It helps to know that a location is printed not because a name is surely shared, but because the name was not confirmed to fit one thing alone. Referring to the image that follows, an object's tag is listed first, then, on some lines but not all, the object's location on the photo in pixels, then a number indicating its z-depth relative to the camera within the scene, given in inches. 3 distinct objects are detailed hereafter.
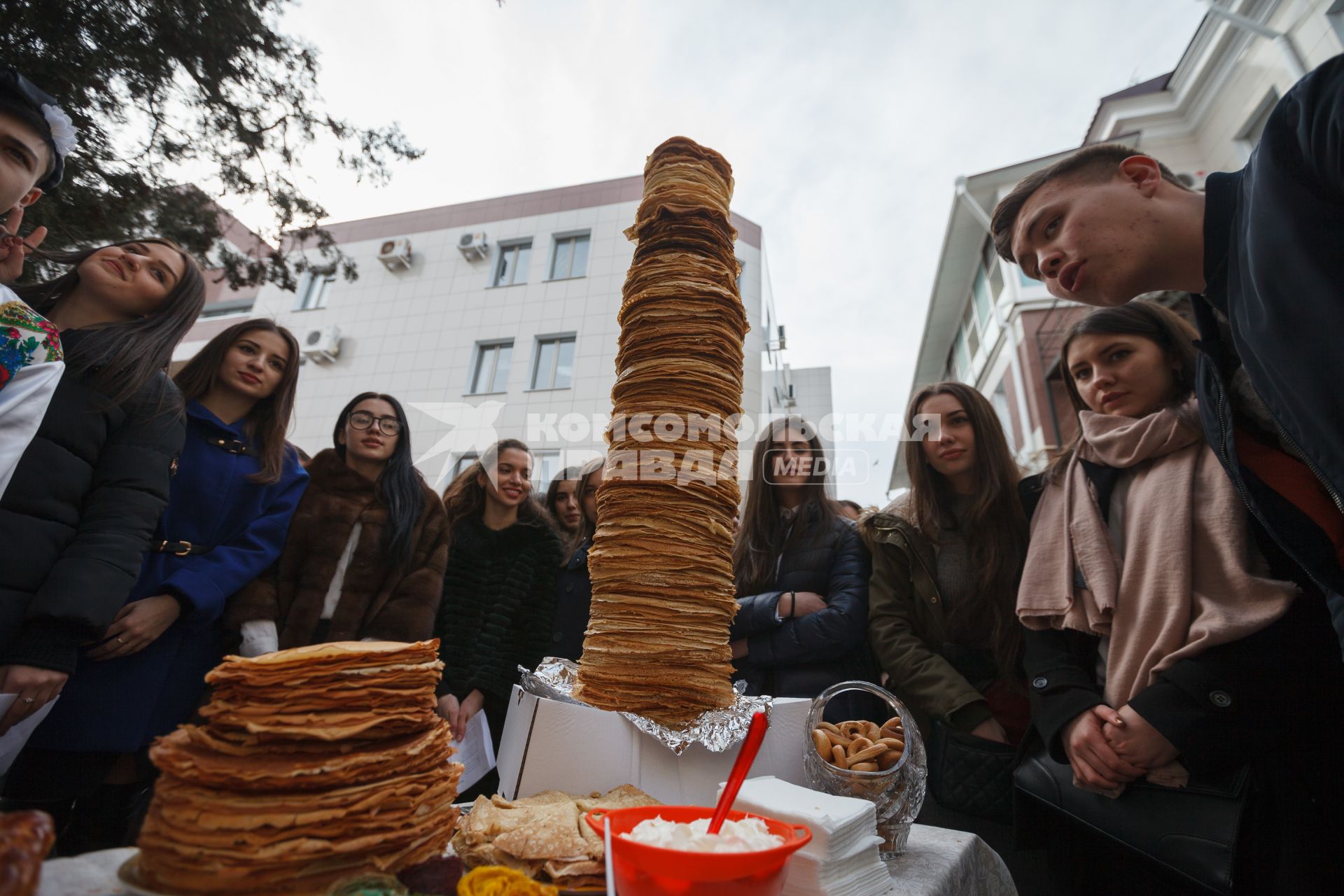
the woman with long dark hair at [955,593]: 88.6
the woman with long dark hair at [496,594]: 113.6
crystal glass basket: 57.8
